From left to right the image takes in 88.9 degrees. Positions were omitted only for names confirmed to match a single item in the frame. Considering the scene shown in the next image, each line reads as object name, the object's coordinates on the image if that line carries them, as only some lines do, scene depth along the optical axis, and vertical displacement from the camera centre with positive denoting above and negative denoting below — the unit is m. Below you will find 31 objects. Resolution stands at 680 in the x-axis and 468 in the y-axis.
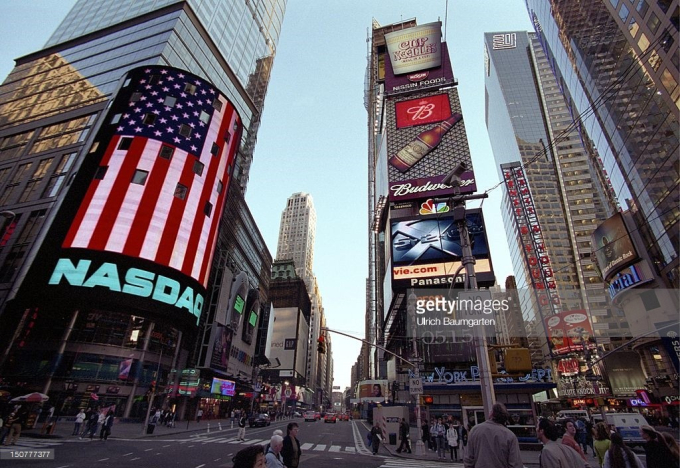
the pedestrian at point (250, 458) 3.89 -0.52
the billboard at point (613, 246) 45.56 +21.71
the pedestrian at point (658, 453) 5.99 -0.51
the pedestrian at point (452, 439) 18.25 -1.23
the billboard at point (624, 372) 59.01 +7.36
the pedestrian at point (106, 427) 20.94 -1.39
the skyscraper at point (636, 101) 32.97 +31.07
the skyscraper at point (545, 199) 72.94 +52.88
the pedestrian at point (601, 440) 8.99 -0.52
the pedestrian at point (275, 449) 6.20 -0.71
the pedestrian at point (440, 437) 18.69 -1.19
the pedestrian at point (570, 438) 7.64 -0.41
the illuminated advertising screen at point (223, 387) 52.66 +2.64
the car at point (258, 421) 41.19 -1.54
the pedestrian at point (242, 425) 23.83 -1.19
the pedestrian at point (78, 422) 22.79 -1.27
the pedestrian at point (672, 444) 5.93 -0.37
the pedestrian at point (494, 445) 4.77 -0.39
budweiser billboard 52.62 +39.97
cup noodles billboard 70.06 +67.57
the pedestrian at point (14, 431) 16.28 -1.37
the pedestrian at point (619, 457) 5.84 -0.58
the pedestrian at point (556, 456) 4.98 -0.50
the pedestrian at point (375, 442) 20.00 -1.62
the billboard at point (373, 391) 81.20 +4.41
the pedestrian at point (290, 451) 8.03 -0.91
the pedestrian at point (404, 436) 20.79 -1.34
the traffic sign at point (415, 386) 19.91 +1.34
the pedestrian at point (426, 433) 24.53 -1.32
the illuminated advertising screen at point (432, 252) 43.44 +18.76
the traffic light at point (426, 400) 25.93 +0.83
